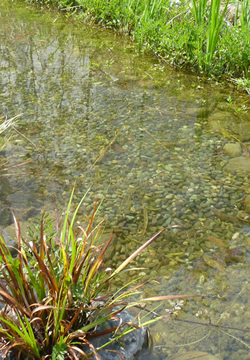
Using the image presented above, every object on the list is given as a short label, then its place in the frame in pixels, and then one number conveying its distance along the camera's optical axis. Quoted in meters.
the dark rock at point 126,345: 1.64
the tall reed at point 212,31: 4.65
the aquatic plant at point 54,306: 1.47
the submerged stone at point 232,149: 3.47
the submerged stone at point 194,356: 1.72
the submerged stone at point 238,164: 3.26
